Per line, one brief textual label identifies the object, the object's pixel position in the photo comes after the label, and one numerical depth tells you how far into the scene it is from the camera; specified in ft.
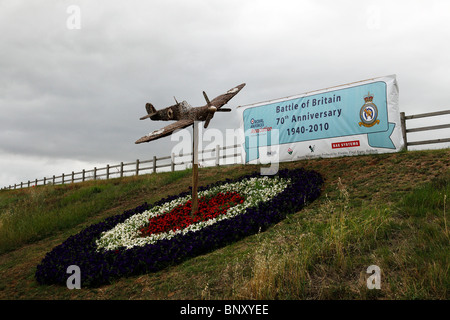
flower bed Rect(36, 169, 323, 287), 24.95
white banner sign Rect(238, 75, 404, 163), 44.78
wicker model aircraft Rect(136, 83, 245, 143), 31.87
